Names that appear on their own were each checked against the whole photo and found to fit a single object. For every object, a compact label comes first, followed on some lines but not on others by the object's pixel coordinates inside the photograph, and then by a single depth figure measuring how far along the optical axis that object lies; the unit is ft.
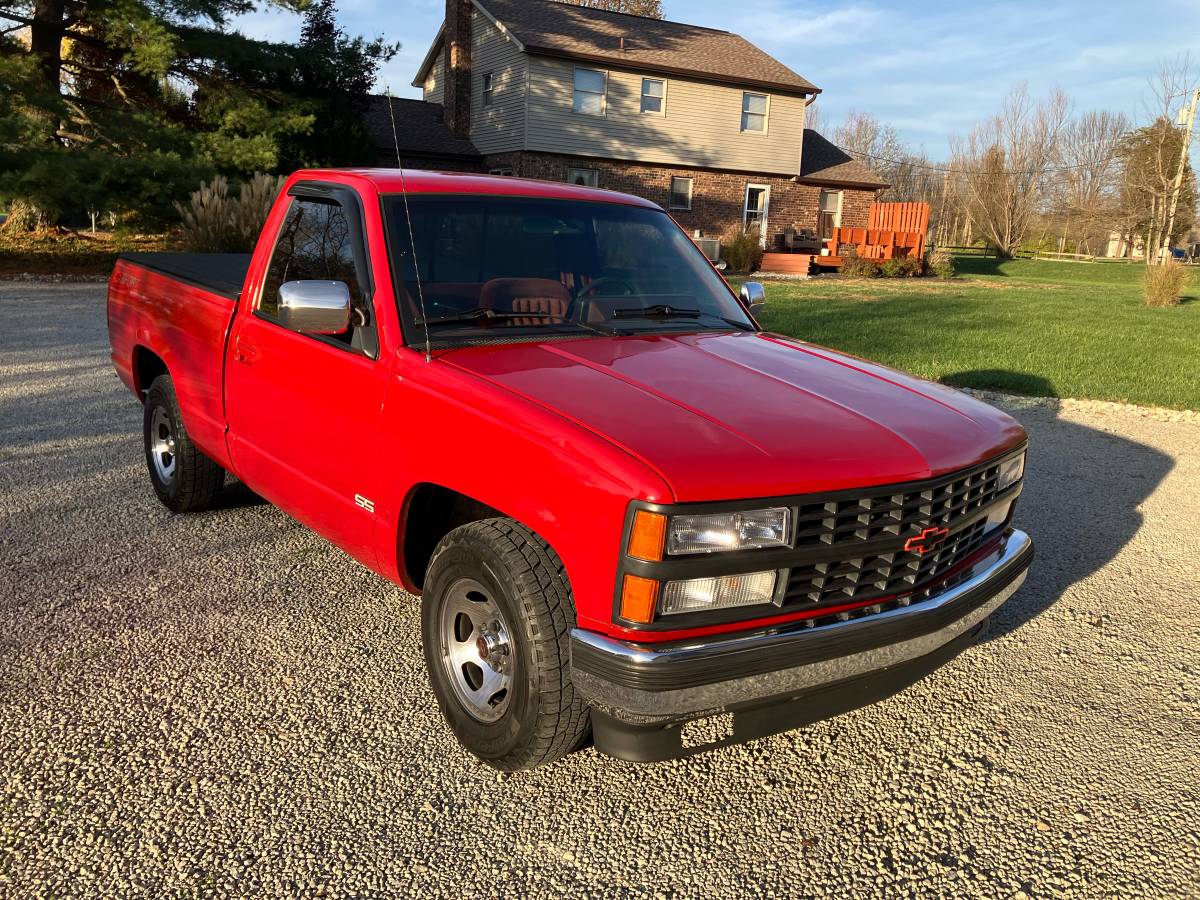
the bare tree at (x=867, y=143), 273.54
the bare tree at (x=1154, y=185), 141.59
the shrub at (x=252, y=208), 53.52
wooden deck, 95.25
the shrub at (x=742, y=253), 87.10
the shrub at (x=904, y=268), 93.35
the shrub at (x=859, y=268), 91.98
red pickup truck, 7.99
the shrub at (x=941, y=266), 99.86
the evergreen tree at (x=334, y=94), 73.56
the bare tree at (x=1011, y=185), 179.93
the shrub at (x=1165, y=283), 64.90
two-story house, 93.35
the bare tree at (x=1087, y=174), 203.10
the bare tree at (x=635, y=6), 164.14
